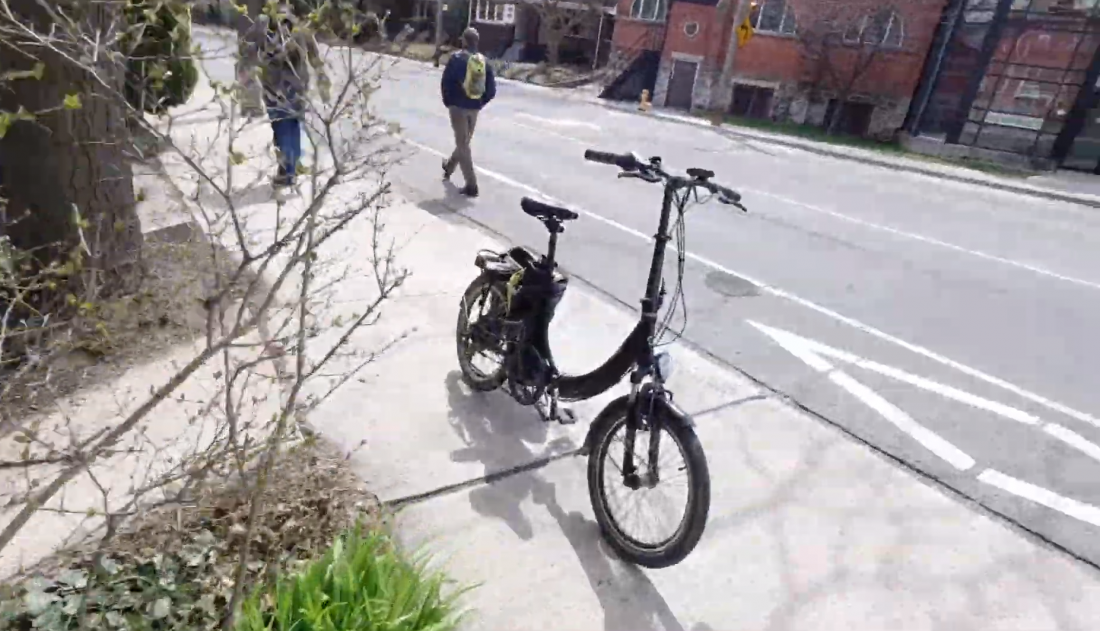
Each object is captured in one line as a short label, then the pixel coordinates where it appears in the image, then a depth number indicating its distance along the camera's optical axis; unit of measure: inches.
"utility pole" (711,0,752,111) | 830.5
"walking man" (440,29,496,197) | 307.7
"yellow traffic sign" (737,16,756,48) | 861.8
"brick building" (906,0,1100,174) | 728.3
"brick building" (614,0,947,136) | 940.6
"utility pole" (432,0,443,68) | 1242.1
